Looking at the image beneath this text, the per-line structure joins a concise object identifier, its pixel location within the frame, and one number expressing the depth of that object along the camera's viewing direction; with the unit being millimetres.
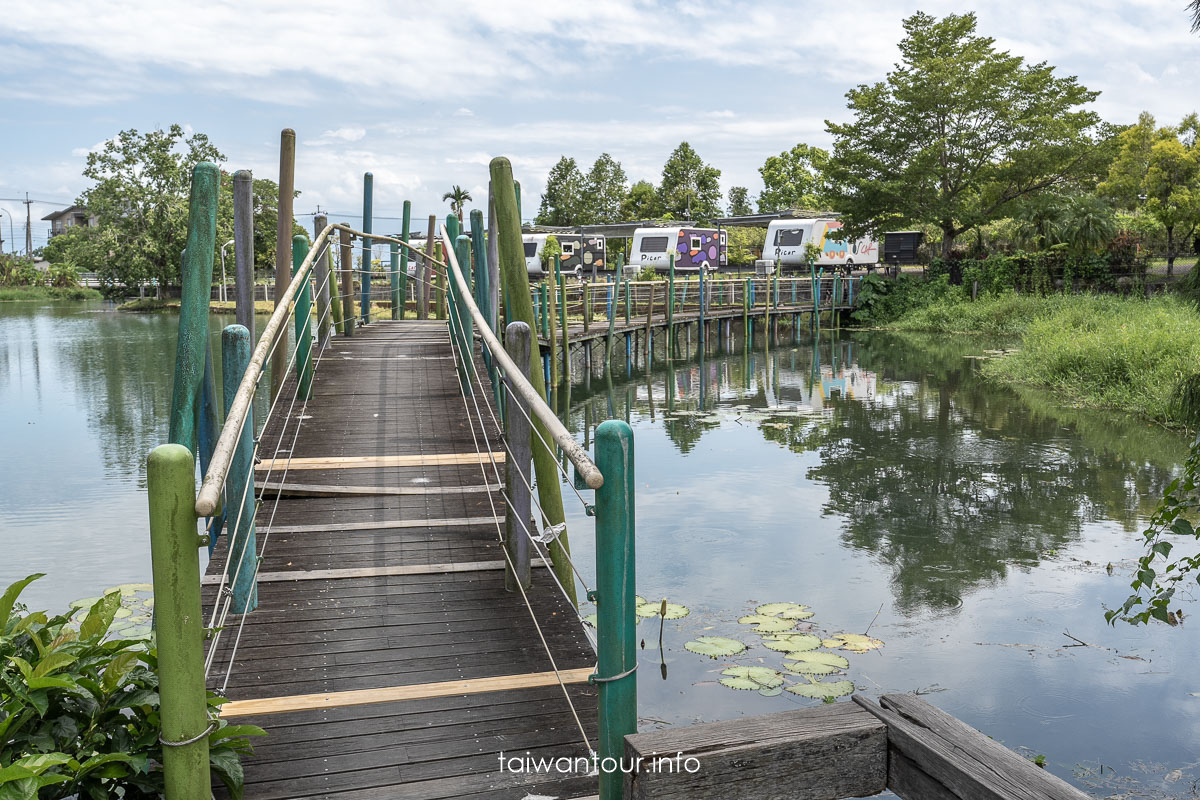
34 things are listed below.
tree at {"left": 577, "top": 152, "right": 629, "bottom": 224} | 57625
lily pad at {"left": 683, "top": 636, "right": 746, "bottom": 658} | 6008
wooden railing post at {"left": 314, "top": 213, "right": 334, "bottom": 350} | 9227
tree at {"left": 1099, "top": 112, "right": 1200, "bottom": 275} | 27172
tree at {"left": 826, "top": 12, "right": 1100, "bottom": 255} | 29984
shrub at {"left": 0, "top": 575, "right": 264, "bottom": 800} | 2521
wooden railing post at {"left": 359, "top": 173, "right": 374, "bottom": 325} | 12992
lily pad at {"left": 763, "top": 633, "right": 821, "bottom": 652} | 6094
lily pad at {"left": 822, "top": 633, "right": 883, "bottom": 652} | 6129
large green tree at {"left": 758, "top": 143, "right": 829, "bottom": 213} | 54156
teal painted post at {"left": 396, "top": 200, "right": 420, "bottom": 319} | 14729
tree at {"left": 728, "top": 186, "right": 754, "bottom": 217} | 65875
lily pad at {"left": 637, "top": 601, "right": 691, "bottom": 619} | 6652
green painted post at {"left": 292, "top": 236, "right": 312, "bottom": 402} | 7242
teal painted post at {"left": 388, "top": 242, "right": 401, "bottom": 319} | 13462
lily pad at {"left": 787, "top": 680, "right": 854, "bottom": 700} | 5399
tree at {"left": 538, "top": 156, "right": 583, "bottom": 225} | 57969
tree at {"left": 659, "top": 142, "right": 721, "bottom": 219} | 54344
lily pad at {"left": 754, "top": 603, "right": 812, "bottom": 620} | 6703
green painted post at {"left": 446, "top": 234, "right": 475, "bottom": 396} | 7625
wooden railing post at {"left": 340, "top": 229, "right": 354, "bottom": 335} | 10875
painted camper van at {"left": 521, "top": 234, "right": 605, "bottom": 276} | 33319
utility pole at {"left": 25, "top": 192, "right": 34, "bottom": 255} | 76875
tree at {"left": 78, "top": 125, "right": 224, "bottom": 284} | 44031
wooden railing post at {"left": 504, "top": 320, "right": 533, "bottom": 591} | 4148
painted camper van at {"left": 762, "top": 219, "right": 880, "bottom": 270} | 34812
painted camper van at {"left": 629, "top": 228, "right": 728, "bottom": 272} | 34500
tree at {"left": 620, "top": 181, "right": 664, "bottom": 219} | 55438
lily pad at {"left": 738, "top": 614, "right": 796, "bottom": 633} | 6438
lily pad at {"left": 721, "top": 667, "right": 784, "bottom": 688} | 5555
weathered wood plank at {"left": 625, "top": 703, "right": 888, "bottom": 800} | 2020
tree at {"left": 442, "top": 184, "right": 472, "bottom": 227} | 59722
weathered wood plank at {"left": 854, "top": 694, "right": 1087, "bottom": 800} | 1837
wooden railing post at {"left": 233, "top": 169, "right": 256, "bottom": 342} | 5824
